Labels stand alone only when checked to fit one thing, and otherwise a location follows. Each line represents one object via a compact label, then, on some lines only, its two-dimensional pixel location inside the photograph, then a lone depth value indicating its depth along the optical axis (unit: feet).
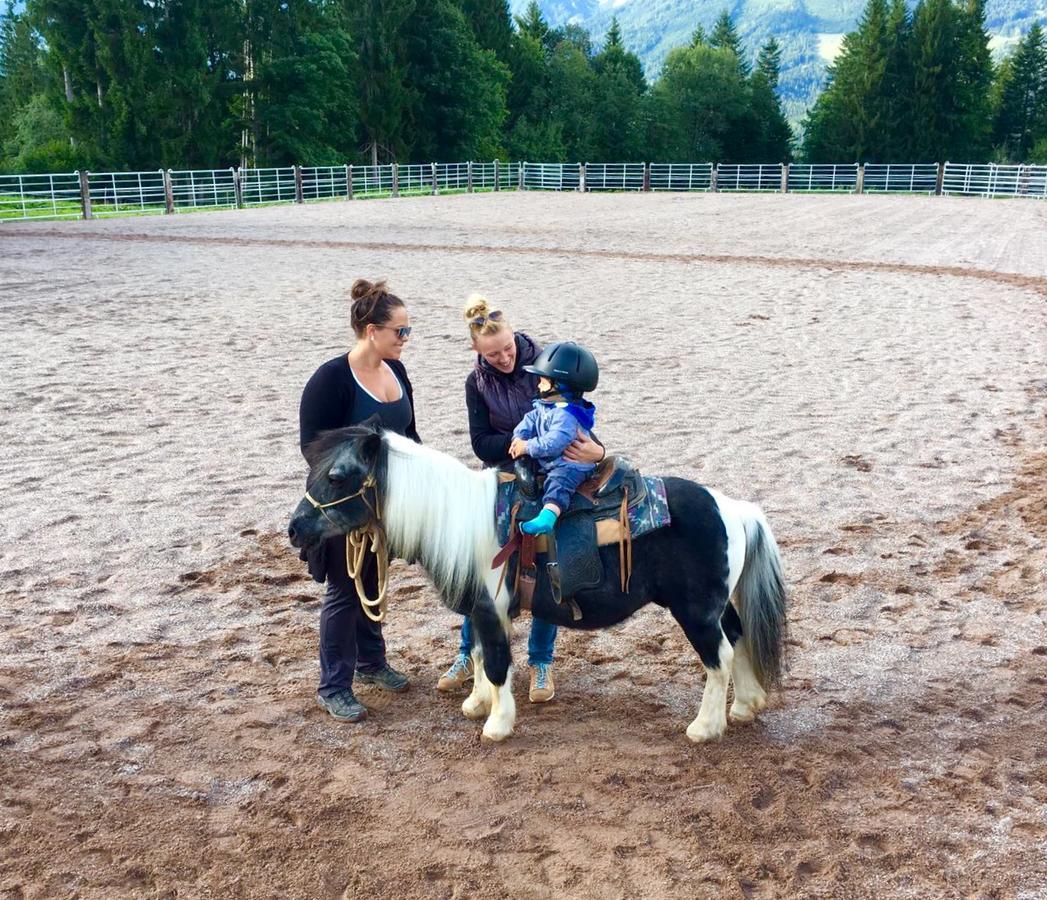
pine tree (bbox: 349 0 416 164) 177.99
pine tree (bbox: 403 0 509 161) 184.65
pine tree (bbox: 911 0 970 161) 206.28
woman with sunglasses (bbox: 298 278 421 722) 13.24
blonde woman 13.42
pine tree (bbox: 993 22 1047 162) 235.61
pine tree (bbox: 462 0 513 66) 212.02
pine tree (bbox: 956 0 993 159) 209.56
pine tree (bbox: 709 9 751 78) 329.31
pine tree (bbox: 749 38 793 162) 226.79
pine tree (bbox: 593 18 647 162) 220.02
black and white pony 12.26
